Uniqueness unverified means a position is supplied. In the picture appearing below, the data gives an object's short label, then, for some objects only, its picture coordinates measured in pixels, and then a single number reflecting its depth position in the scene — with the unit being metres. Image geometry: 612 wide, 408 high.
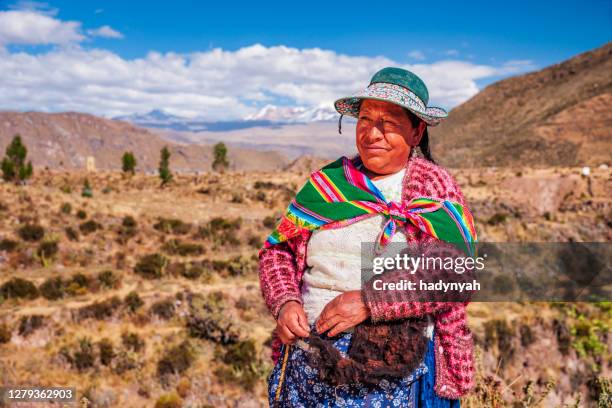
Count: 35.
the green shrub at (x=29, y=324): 10.05
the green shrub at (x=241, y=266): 13.88
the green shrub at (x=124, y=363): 9.52
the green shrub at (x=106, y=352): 9.60
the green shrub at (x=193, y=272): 13.49
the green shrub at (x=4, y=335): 9.84
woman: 1.96
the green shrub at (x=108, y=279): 12.42
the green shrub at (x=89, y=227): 16.46
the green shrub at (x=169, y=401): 8.73
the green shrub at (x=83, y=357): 9.43
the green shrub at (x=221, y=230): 17.11
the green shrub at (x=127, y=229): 16.39
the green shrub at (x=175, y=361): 9.56
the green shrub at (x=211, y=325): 10.71
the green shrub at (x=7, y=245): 14.15
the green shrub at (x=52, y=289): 11.47
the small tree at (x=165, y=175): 33.50
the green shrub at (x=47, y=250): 14.34
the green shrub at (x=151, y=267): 13.43
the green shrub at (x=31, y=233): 15.26
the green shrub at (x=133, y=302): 11.30
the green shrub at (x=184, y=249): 15.70
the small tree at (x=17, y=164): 32.26
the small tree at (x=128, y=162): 41.65
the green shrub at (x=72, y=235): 15.82
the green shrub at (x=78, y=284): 11.78
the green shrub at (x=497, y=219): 19.97
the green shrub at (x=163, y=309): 11.40
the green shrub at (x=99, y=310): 10.87
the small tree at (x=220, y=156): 48.44
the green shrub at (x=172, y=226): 17.73
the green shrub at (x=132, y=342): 10.08
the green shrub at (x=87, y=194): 22.57
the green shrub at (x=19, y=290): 11.37
